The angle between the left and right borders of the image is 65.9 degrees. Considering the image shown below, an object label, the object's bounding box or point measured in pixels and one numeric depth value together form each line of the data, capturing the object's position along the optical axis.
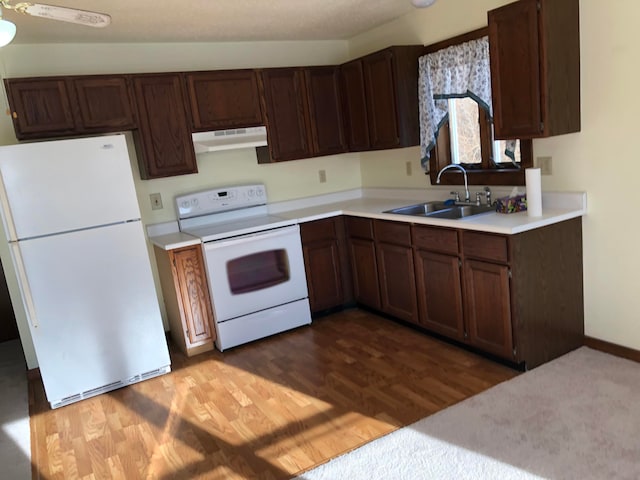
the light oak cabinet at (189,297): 3.65
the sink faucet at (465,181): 3.60
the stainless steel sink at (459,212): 3.52
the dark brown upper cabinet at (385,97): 3.76
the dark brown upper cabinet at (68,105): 3.27
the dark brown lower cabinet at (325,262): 4.12
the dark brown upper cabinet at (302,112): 4.10
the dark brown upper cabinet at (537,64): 2.69
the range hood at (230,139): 3.85
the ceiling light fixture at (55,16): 1.77
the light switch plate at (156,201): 3.97
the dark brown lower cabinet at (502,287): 2.87
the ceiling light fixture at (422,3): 2.52
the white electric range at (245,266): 3.72
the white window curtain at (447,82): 3.27
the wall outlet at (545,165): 3.12
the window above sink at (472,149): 3.29
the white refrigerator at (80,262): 3.01
